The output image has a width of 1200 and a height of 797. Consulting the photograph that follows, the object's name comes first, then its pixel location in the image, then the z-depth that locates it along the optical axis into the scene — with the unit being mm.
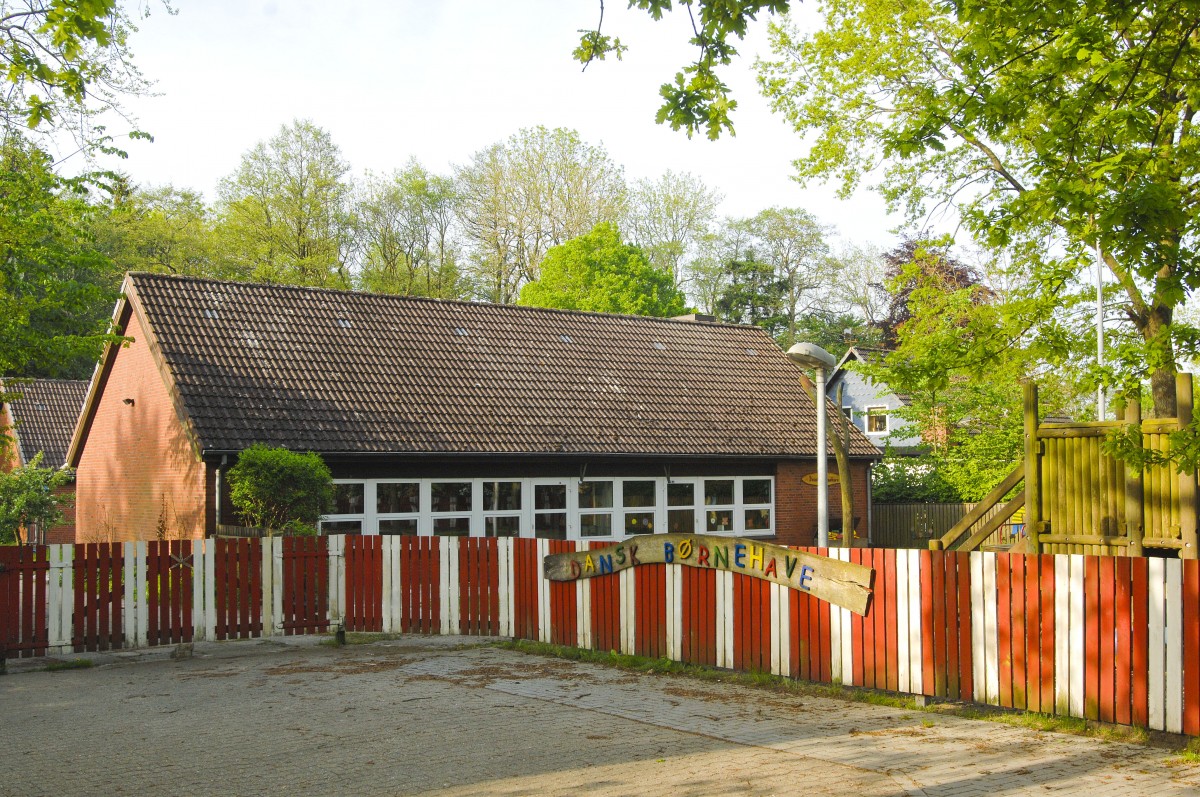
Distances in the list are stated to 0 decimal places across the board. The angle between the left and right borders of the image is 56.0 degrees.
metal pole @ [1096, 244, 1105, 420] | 23606
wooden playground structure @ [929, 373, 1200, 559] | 12000
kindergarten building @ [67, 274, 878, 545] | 22312
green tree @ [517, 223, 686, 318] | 46969
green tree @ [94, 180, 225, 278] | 49781
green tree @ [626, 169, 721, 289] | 57531
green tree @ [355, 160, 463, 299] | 54594
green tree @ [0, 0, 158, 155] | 7750
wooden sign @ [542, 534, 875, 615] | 10922
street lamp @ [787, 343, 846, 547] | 16016
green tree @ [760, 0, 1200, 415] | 9820
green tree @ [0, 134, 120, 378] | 20156
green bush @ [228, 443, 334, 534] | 18812
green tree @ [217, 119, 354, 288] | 50125
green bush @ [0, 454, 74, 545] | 26500
